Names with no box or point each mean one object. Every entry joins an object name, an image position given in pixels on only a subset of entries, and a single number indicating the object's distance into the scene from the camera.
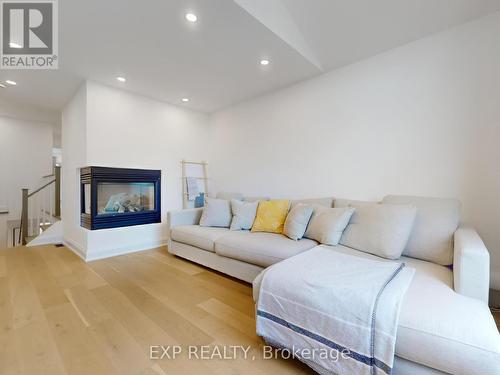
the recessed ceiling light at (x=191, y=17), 1.89
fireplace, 3.04
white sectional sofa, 0.87
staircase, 4.19
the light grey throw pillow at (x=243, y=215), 2.81
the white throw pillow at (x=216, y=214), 2.98
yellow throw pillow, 2.55
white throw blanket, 1.00
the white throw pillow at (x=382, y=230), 1.74
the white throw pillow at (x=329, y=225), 2.04
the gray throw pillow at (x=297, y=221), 2.23
